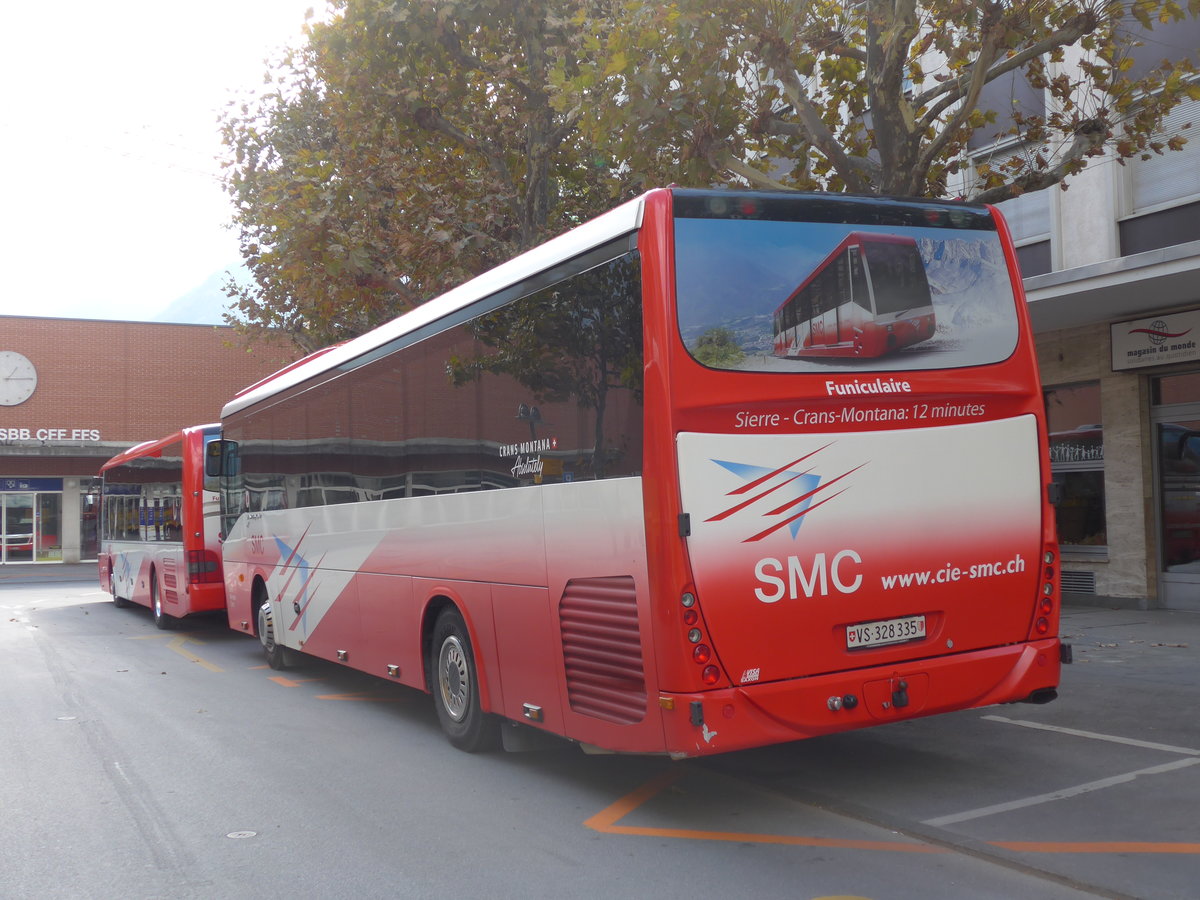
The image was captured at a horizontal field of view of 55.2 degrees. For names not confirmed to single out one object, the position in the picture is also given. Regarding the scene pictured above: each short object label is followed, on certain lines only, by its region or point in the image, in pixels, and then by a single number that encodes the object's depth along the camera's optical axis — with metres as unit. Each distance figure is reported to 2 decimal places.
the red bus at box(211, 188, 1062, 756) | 5.52
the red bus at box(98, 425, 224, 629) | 16.12
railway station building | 41.03
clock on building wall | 40.88
